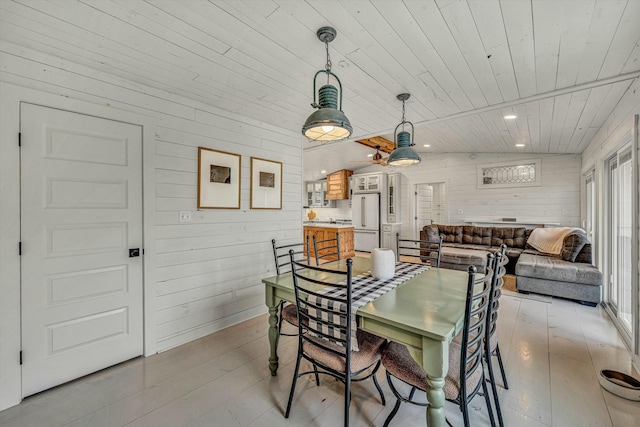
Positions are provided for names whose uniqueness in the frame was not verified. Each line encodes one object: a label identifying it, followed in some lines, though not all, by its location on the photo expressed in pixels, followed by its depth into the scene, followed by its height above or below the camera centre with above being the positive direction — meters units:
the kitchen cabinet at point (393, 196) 7.66 +0.46
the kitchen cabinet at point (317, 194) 9.17 +0.63
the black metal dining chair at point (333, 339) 1.58 -0.77
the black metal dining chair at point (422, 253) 3.21 -0.86
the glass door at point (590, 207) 4.31 +0.08
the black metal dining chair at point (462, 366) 1.38 -0.83
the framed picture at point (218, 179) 2.84 +0.36
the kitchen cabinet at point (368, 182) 7.80 +0.88
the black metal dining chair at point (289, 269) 2.19 -0.71
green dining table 1.33 -0.55
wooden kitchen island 6.70 -0.47
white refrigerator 7.82 -0.18
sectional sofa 3.77 -0.75
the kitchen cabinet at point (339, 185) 8.55 +0.88
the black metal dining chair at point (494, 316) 1.55 -0.62
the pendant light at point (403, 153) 2.59 +0.55
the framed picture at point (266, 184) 3.33 +0.36
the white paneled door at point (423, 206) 7.66 +0.20
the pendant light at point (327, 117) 1.72 +0.58
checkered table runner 1.61 -0.52
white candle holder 2.21 -0.39
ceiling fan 5.73 +1.09
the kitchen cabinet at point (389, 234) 7.57 -0.55
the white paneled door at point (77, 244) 1.97 -0.22
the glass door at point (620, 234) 2.88 -0.24
